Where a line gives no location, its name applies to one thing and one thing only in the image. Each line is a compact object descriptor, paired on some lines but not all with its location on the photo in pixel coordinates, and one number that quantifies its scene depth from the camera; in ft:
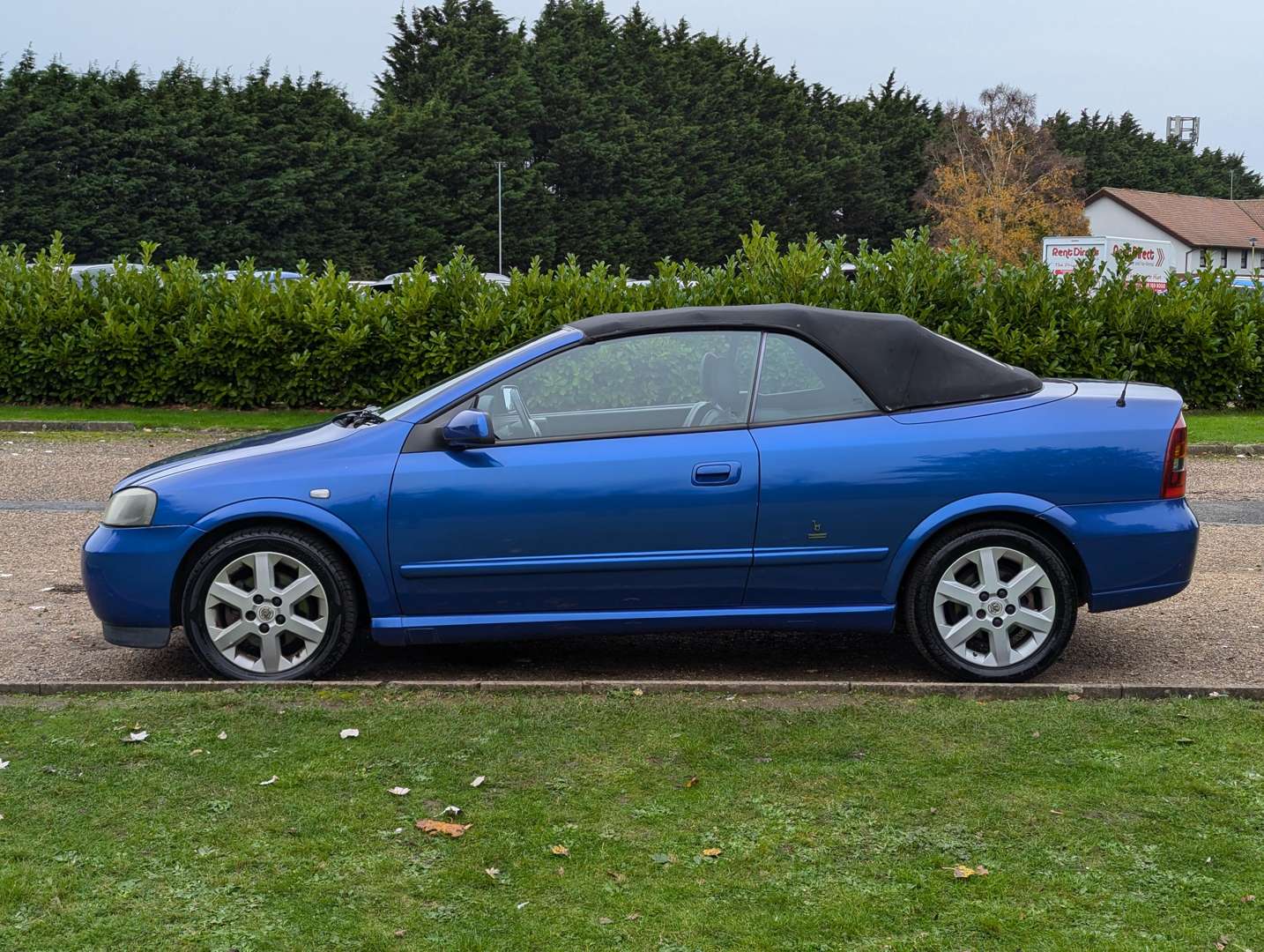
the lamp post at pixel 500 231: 204.74
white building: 305.94
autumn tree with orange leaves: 249.75
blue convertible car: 18.95
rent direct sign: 135.81
